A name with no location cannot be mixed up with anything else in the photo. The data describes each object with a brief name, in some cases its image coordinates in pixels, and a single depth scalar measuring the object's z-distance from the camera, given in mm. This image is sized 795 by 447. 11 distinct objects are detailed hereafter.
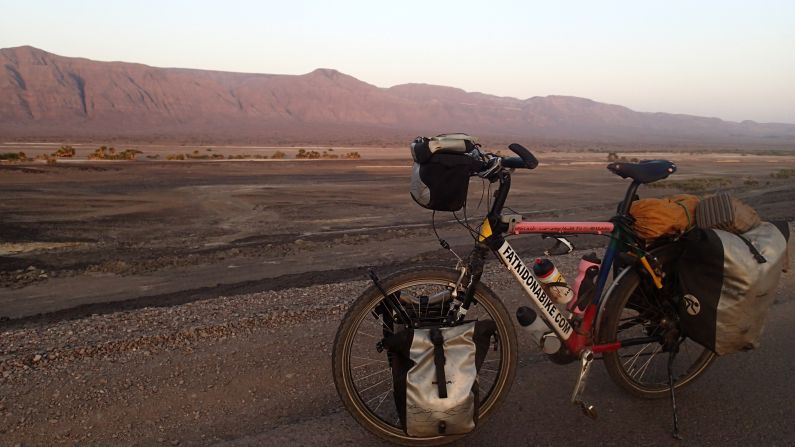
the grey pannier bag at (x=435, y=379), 2951
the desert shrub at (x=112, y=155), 36347
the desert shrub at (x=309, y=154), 44588
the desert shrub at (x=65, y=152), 37247
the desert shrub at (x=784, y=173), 32956
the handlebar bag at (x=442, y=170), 2887
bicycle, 3094
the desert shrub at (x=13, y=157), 32500
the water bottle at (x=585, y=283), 3537
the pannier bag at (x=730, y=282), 3326
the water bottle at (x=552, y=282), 3480
